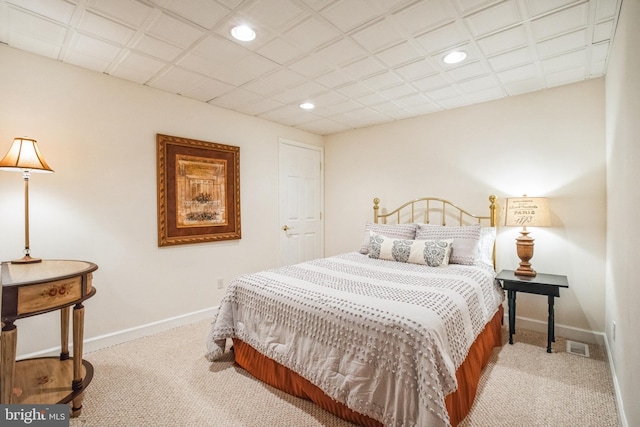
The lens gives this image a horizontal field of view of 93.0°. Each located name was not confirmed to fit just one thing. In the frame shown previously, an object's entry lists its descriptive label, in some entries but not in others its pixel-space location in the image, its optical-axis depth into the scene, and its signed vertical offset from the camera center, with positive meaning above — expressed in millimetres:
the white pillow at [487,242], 2980 -320
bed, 1444 -690
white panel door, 4188 +120
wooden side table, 1463 -611
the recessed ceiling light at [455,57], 2248 +1174
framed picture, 3002 +224
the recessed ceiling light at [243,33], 1948 +1178
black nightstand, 2488 -648
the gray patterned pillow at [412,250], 2785 -384
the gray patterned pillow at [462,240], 2830 -283
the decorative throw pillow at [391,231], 3283 -227
